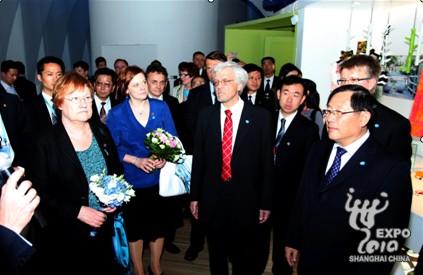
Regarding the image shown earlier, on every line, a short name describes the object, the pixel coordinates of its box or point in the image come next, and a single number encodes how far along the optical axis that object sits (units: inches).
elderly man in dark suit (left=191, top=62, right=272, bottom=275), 99.0
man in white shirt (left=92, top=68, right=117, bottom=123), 160.4
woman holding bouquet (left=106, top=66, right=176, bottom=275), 109.5
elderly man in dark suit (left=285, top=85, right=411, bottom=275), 65.8
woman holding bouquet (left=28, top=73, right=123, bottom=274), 81.8
